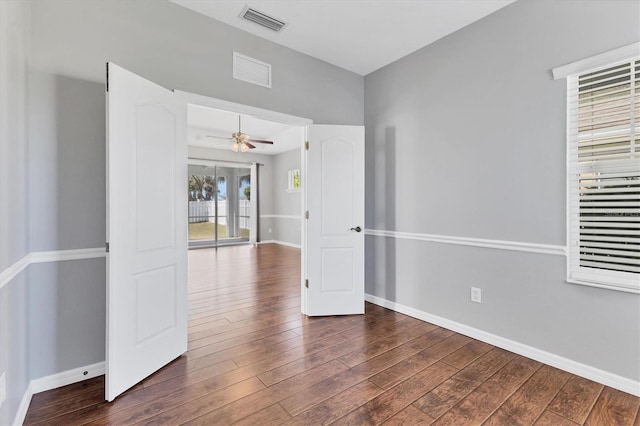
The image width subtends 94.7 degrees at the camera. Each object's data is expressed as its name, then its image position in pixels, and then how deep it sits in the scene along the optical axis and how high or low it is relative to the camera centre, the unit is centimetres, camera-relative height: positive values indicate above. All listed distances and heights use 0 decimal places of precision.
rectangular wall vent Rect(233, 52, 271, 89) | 280 +138
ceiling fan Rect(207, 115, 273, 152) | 570 +137
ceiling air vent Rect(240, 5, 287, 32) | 256 +173
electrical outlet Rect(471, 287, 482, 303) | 271 -78
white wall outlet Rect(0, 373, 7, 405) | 133 -81
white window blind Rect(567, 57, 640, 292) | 196 +25
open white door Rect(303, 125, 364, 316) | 323 -12
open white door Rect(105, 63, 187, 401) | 184 -13
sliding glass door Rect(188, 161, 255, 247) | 832 +18
